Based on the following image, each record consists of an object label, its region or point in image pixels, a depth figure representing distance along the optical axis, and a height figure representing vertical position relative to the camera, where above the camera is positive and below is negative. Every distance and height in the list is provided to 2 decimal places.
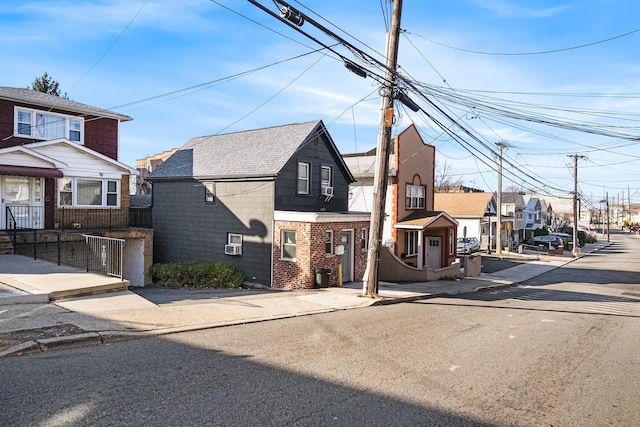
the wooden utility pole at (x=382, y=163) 14.26 +1.59
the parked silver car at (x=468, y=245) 37.66 -3.05
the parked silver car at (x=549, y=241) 51.03 -3.64
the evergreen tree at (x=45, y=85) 37.44 +10.65
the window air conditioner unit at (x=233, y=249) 19.16 -1.81
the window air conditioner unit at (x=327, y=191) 20.80 +0.89
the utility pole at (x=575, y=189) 45.84 +2.36
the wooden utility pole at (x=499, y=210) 37.40 +0.07
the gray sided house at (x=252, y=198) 17.77 +0.52
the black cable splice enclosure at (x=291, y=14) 9.26 +4.21
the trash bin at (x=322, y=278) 16.67 -2.65
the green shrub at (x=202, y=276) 18.23 -2.89
